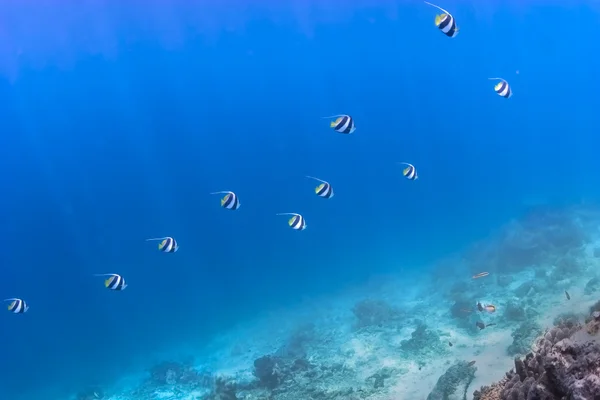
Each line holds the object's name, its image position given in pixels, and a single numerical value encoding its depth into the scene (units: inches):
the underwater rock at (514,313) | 502.6
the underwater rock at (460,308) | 578.2
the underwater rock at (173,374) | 674.2
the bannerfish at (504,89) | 322.4
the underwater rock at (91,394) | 753.6
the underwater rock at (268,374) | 501.7
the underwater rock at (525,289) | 599.5
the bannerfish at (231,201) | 326.0
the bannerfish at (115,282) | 318.0
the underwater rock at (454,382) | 361.7
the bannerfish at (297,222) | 307.3
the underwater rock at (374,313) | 673.6
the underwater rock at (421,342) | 505.0
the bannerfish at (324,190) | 308.6
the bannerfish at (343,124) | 288.7
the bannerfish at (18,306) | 363.3
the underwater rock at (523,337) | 407.4
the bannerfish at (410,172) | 350.0
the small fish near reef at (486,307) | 337.7
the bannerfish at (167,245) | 337.4
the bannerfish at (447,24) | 223.9
